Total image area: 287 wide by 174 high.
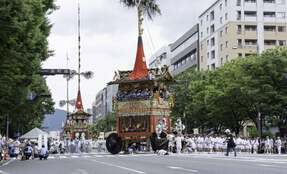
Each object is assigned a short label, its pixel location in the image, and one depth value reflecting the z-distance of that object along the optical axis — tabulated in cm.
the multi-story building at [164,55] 15212
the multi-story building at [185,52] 12570
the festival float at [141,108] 4375
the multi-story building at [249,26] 10688
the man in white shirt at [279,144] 4703
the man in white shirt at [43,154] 4035
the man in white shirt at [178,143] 4731
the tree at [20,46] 2423
